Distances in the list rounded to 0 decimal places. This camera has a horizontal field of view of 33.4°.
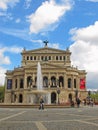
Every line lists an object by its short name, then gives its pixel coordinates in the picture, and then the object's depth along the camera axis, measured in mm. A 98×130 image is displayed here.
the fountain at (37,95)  32650
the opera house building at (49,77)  59081
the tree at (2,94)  73700
